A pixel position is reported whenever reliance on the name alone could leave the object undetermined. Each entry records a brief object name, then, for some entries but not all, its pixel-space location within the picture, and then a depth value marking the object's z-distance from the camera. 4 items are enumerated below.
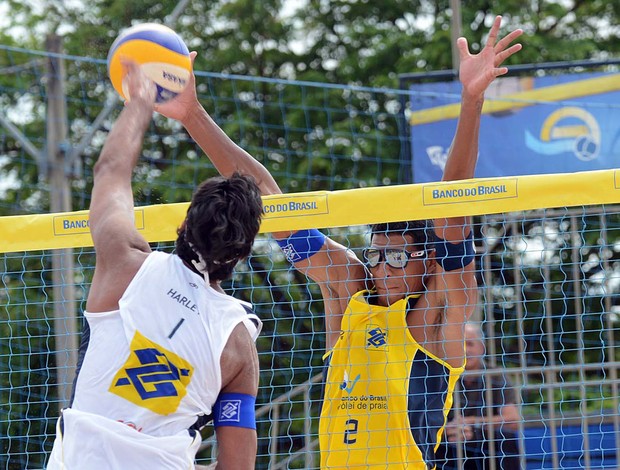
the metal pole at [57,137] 19.52
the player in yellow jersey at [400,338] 8.17
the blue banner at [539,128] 19.37
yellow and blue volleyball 7.51
